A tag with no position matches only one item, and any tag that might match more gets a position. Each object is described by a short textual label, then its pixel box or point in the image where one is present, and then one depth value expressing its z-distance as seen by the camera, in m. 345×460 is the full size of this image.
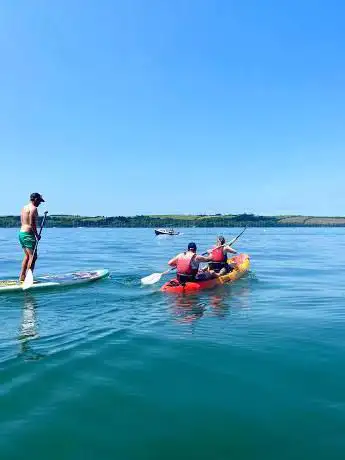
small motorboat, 99.86
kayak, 14.83
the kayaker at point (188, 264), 14.92
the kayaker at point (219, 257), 18.56
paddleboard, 13.89
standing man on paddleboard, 14.09
